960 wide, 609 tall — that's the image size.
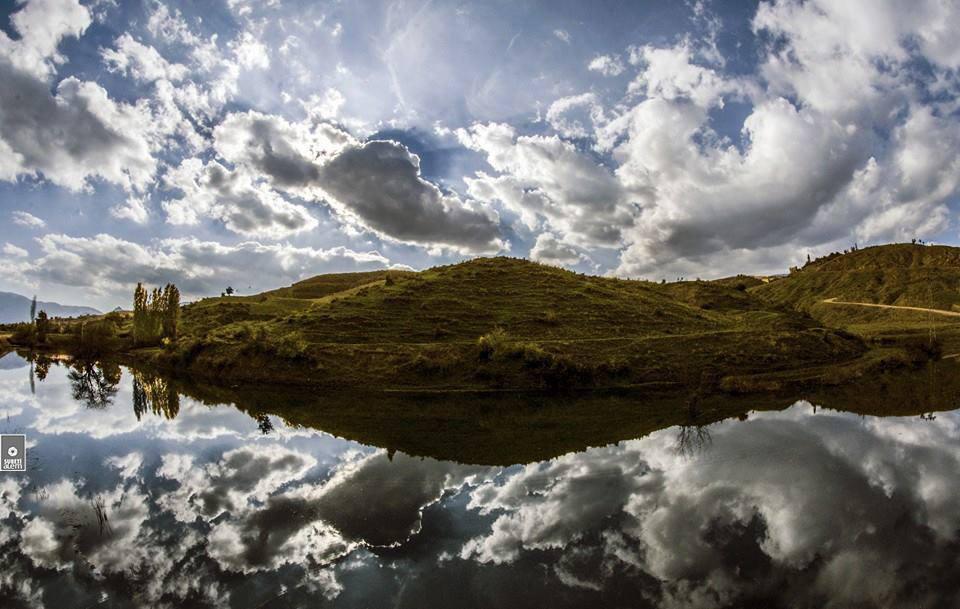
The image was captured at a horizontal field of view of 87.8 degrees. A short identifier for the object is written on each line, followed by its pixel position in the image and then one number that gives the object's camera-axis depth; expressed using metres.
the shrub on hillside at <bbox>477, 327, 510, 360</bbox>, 55.75
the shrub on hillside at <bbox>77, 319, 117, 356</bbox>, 96.12
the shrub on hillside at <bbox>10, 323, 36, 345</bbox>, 118.00
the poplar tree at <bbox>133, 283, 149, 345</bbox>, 95.19
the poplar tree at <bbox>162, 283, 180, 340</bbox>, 97.62
